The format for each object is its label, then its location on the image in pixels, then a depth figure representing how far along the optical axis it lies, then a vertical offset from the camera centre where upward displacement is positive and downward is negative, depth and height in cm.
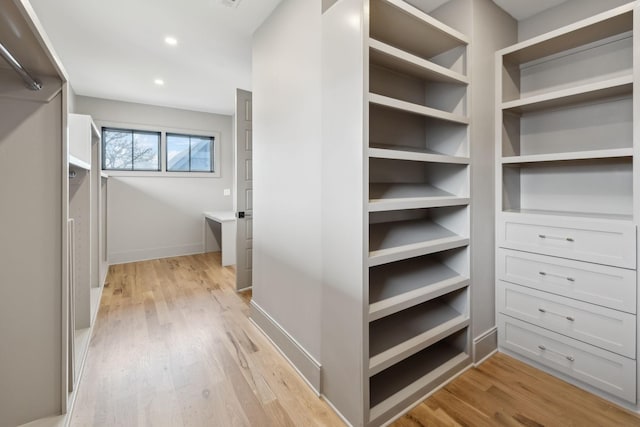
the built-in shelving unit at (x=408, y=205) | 145 +4
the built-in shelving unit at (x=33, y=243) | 132 -14
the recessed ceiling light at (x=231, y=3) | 206 +147
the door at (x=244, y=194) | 332 +20
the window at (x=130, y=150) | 450 +98
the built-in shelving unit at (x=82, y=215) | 235 -3
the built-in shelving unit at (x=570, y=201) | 163 +8
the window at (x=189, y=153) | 498 +103
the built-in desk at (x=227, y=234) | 434 -33
